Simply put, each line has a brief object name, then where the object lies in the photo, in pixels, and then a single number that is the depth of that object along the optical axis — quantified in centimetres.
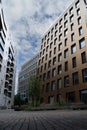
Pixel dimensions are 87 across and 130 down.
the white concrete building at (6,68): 2807
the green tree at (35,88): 1776
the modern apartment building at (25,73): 4992
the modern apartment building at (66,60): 1853
